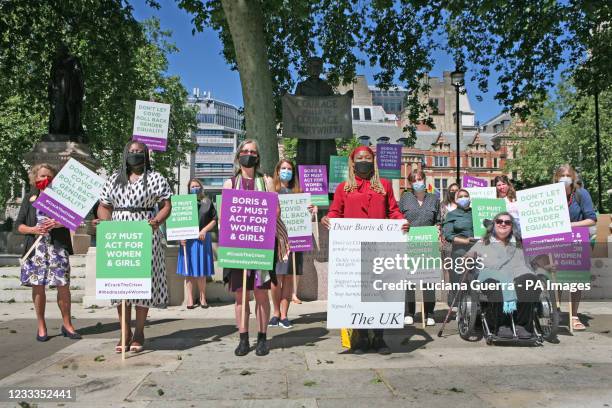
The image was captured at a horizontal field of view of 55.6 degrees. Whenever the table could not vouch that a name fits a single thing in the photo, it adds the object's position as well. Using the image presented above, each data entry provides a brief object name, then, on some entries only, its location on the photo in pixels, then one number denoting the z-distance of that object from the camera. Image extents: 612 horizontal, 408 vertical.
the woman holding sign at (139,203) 6.12
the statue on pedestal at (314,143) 12.36
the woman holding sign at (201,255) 9.77
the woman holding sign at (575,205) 7.40
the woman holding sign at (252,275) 5.96
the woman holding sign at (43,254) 6.84
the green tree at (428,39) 14.86
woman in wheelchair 6.41
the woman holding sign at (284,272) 7.59
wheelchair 6.39
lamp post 20.20
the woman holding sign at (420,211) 7.91
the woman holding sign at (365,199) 6.04
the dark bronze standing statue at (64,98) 13.56
